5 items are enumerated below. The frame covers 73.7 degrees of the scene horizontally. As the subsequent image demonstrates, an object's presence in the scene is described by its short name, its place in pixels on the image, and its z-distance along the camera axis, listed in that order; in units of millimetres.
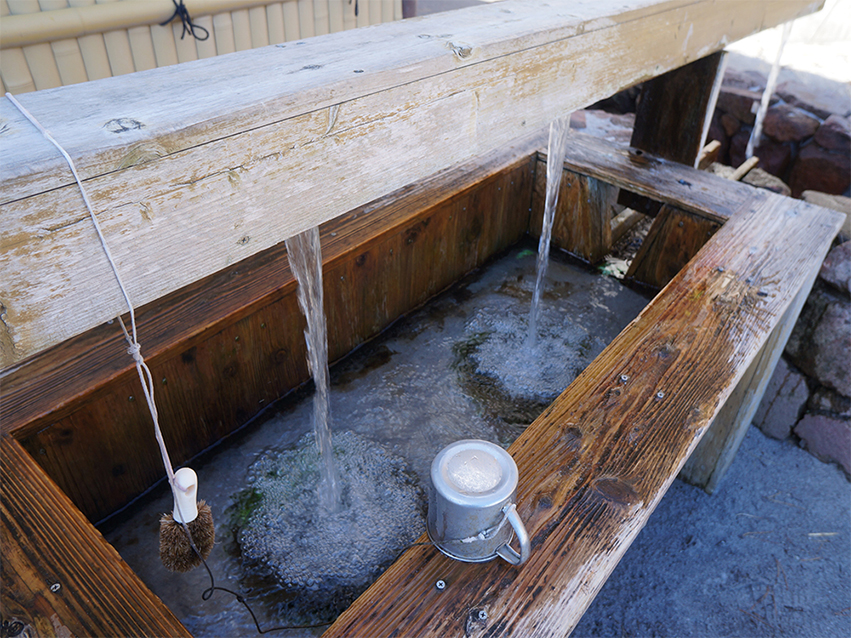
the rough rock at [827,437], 2801
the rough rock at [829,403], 2781
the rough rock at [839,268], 2590
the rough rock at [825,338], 2674
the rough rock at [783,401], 2885
